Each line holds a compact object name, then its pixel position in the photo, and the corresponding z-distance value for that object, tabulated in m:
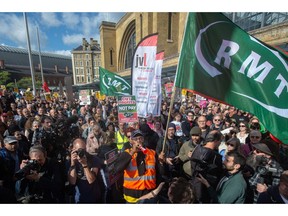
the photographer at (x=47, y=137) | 3.69
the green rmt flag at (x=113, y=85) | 6.08
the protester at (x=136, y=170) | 2.25
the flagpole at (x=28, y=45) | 12.52
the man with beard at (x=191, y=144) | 3.08
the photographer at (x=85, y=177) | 2.24
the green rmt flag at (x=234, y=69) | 2.05
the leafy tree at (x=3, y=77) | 47.17
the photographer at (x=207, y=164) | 2.40
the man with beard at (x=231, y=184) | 1.97
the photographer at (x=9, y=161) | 2.55
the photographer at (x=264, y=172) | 2.20
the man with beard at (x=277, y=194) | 1.85
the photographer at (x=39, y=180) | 2.06
